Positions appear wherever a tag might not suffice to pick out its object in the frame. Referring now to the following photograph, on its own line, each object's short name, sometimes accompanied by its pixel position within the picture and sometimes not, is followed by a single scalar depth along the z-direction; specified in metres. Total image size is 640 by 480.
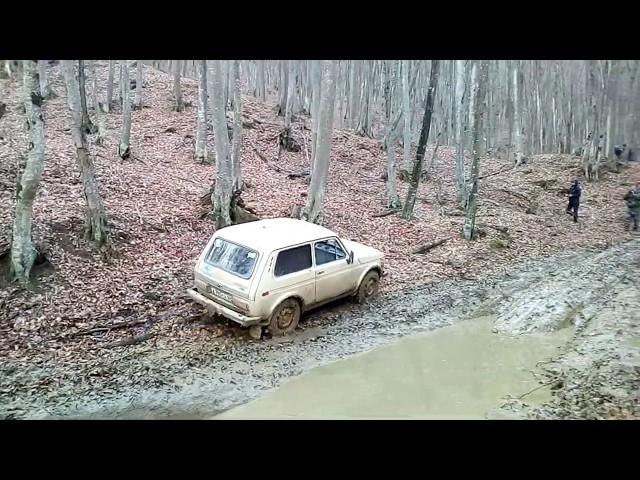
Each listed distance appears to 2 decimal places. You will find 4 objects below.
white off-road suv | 7.56
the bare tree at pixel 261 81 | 28.47
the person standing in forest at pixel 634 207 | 14.96
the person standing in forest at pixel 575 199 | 15.96
